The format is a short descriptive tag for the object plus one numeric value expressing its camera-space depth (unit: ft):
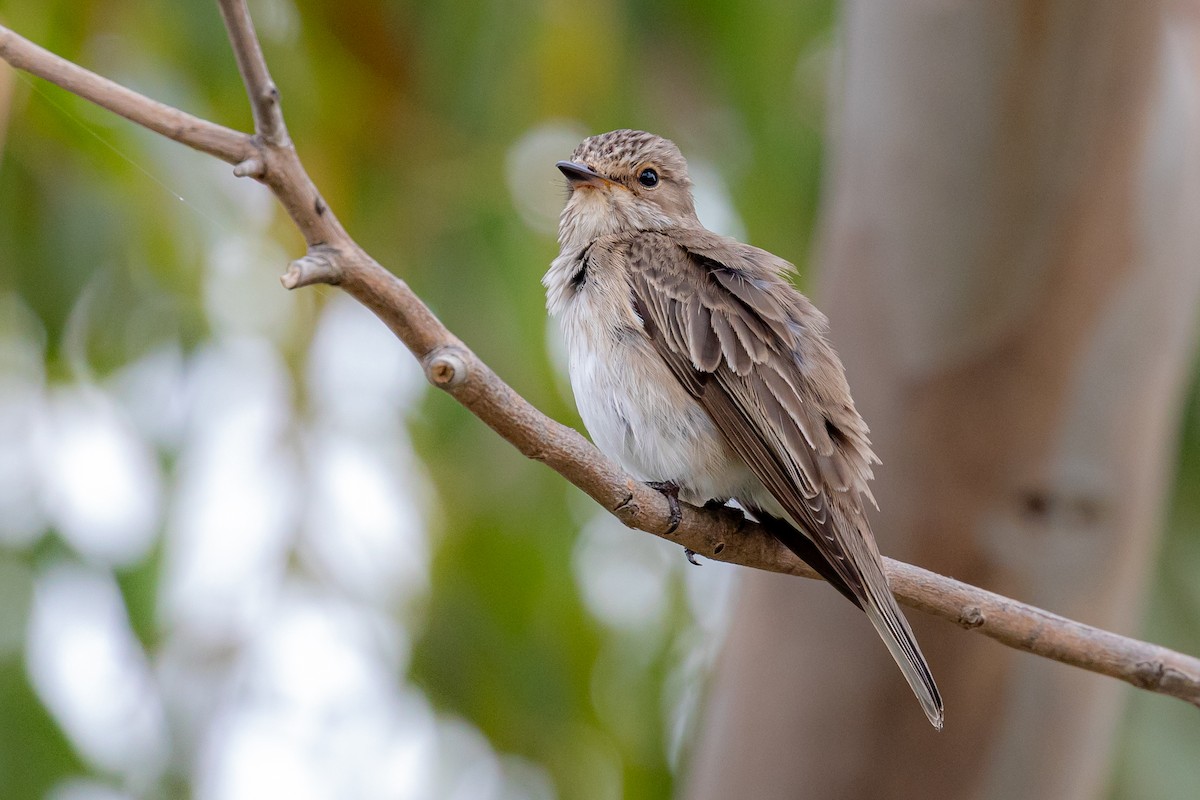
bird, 18.06
